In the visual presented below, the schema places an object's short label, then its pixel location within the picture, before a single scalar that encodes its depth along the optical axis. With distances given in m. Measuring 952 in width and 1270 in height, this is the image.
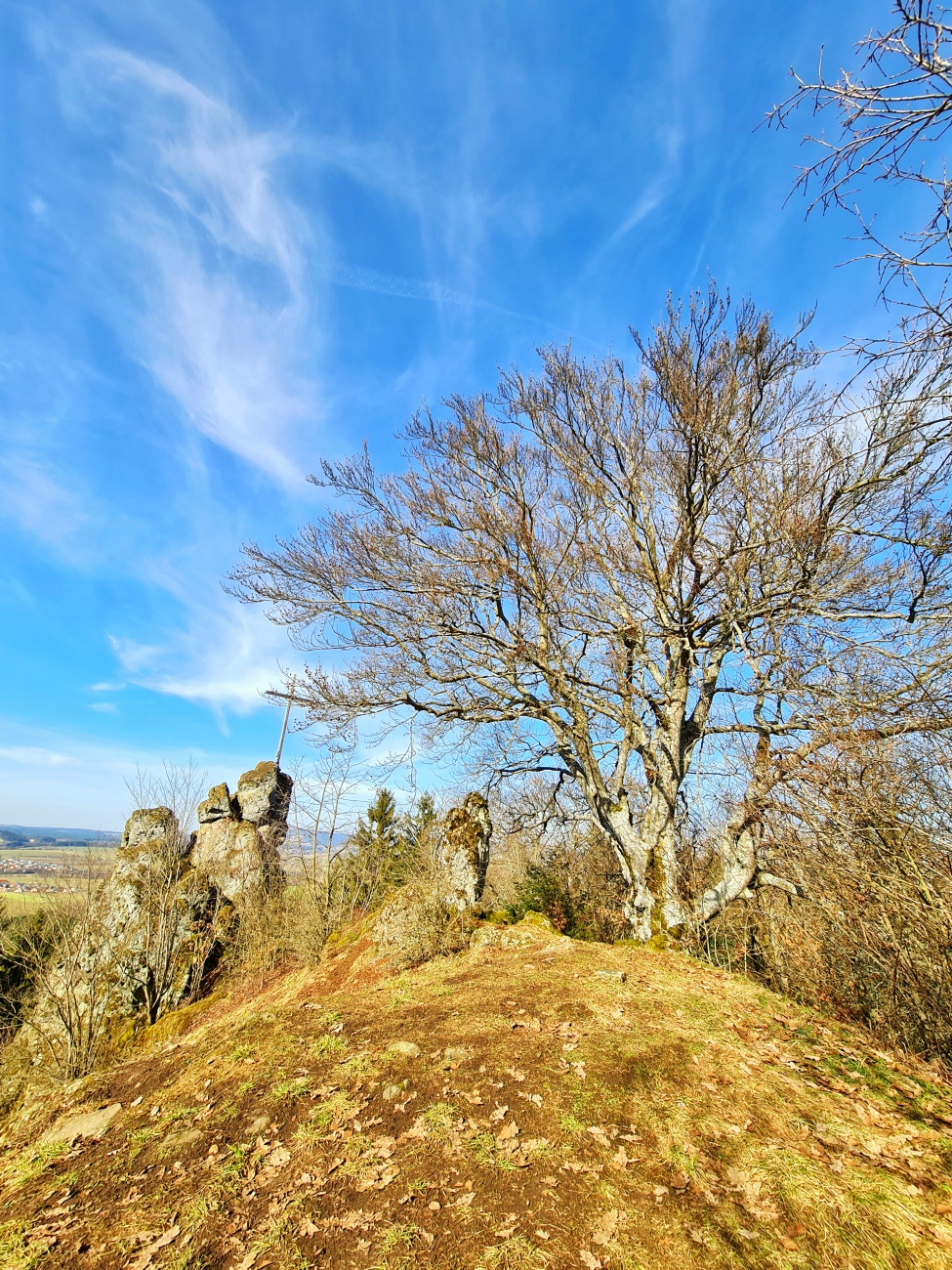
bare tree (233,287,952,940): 7.12
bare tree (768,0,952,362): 2.31
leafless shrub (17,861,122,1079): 7.61
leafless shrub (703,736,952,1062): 3.76
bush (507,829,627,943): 9.59
